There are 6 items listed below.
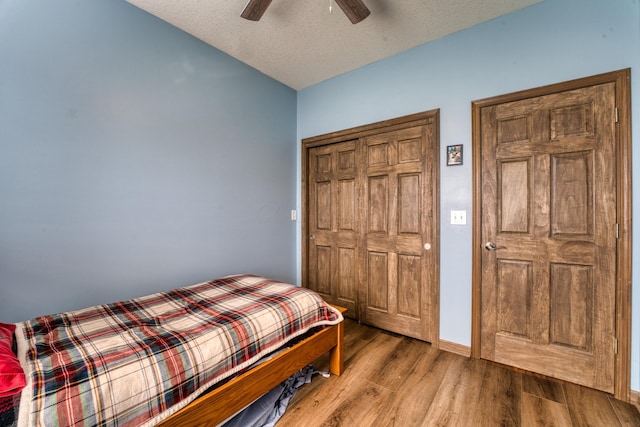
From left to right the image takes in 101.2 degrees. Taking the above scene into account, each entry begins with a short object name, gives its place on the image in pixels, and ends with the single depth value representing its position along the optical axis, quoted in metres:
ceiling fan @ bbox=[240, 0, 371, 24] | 1.71
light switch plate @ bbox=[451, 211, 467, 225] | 2.25
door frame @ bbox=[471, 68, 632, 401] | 1.67
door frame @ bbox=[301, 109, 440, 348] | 2.37
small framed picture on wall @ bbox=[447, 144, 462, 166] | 2.26
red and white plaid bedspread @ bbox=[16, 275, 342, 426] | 0.89
